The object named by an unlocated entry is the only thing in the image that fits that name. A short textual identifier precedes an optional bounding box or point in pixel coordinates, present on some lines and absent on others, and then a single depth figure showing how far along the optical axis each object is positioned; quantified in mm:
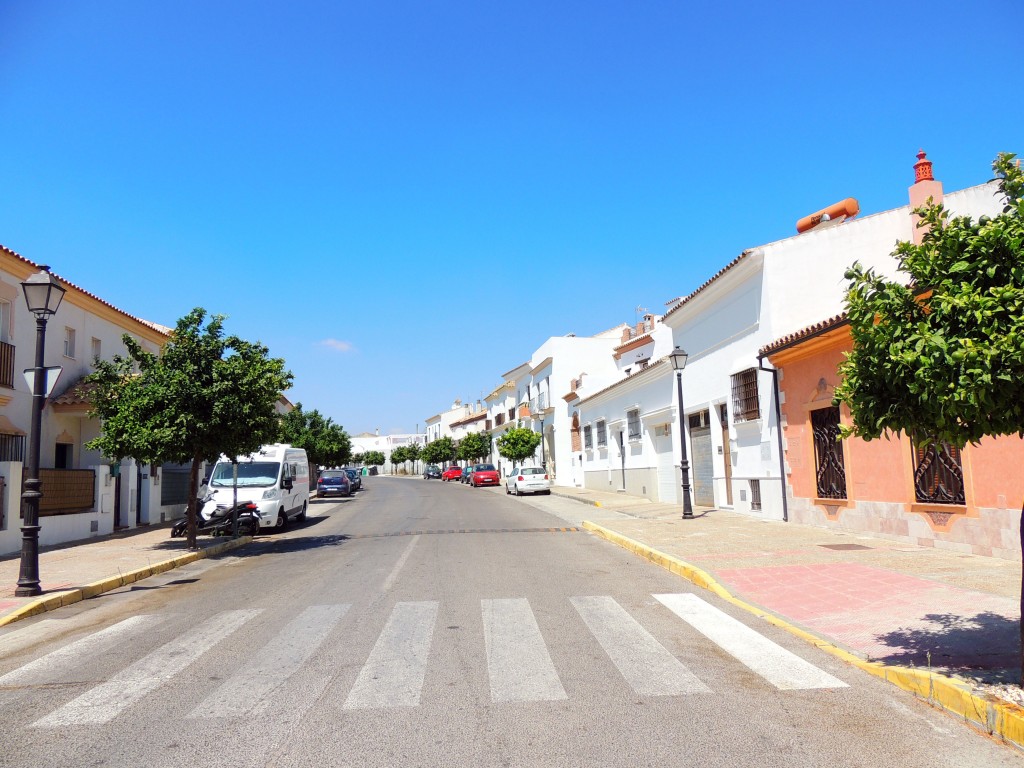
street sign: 10508
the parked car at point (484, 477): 51281
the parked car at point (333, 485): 39562
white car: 35656
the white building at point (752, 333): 16422
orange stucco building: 9867
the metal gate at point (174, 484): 22984
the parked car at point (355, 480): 51169
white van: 18703
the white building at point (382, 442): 138275
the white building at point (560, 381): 45406
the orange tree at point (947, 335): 4148
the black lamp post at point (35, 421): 9648
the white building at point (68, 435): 16094
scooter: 16789
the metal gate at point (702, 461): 21073
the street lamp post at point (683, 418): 17891
